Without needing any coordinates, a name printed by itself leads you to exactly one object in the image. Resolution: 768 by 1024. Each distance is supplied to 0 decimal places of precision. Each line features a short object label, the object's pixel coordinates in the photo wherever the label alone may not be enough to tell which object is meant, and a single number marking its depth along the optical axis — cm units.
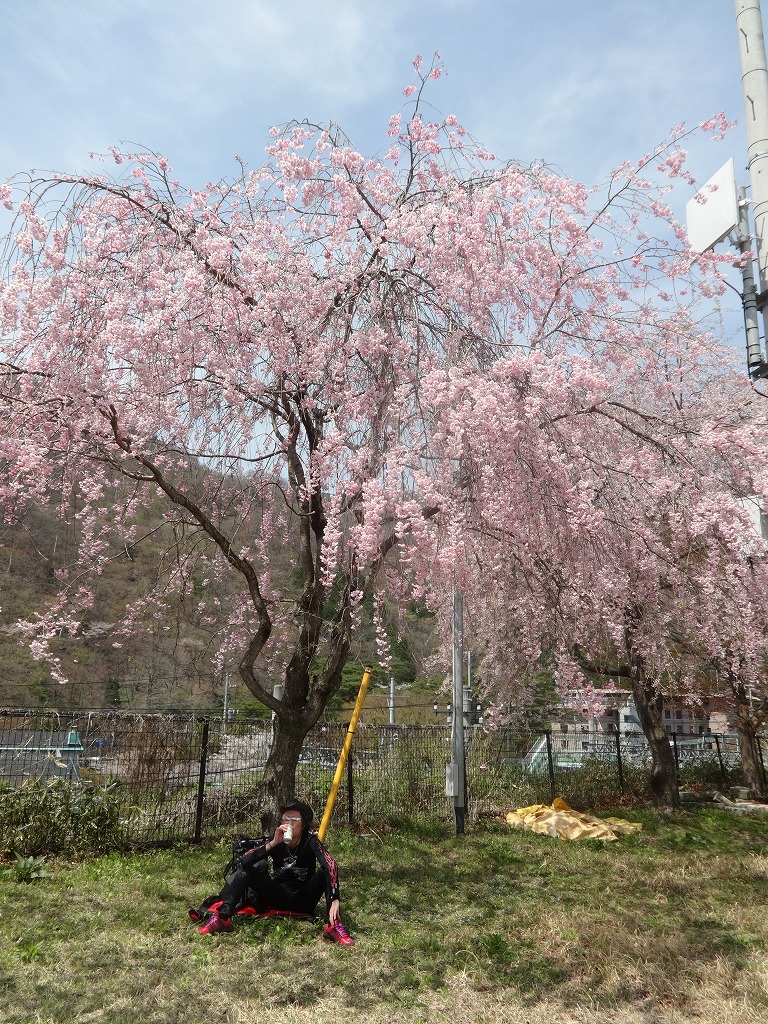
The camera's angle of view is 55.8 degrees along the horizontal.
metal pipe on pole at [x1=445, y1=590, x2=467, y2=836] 965
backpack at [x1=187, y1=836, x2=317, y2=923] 501
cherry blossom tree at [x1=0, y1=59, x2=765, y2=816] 558
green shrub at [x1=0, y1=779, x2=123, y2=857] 704
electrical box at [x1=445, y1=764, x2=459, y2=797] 960
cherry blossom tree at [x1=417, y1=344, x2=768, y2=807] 565
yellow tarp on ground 952
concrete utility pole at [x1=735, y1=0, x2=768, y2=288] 485
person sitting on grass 515
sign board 529
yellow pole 648
